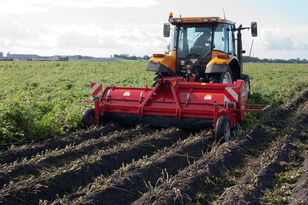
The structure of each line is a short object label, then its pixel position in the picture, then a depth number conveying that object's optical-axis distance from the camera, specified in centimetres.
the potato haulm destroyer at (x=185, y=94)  700
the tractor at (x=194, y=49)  884
